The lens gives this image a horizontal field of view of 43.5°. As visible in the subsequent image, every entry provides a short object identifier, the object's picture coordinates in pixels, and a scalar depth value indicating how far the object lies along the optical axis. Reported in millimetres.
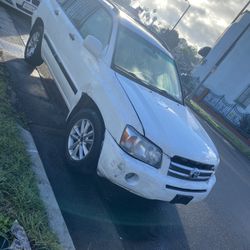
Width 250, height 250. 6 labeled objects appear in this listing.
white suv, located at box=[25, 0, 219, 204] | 3629
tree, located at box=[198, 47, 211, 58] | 24952
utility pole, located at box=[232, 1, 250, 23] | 20495
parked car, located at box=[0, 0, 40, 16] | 9094
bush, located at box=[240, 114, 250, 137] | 16783
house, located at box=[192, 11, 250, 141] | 18969
